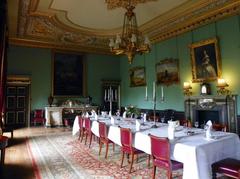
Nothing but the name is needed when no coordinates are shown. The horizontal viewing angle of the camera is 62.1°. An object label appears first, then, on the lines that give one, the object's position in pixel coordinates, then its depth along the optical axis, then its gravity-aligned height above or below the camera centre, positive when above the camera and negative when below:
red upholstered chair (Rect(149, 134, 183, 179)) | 3.10 -0.92
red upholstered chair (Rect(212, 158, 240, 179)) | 2.84 -1.03
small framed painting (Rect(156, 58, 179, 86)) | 8.99 +1.25
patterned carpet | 3.91 -1.49
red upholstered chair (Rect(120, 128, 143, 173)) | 4.07 -0.93
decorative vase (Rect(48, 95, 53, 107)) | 10.95 -0.09
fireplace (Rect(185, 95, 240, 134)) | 6.66 -0.43
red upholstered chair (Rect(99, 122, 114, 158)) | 5.10 -0.92
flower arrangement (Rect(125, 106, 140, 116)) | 5.87 -0.35
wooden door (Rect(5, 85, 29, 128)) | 10.37 -0.36
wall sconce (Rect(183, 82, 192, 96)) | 8.18 +0.40
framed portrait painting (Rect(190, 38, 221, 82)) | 7.26 +1.43
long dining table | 2.87 -0.80
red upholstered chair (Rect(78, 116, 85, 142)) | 6.95 -0.98
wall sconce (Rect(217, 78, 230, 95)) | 6.79 +0.37
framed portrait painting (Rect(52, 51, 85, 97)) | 11.54 +1.46
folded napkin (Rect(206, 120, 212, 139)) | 3.35 -0.60
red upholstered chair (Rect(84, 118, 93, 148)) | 6.20 -0.86
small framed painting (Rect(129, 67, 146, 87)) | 11.08 +1.25
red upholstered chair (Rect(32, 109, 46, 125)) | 10.49 -0.96
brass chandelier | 5.73 +1.53
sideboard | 10.49 -0.89
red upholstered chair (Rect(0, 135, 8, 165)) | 3.22 -0.71
